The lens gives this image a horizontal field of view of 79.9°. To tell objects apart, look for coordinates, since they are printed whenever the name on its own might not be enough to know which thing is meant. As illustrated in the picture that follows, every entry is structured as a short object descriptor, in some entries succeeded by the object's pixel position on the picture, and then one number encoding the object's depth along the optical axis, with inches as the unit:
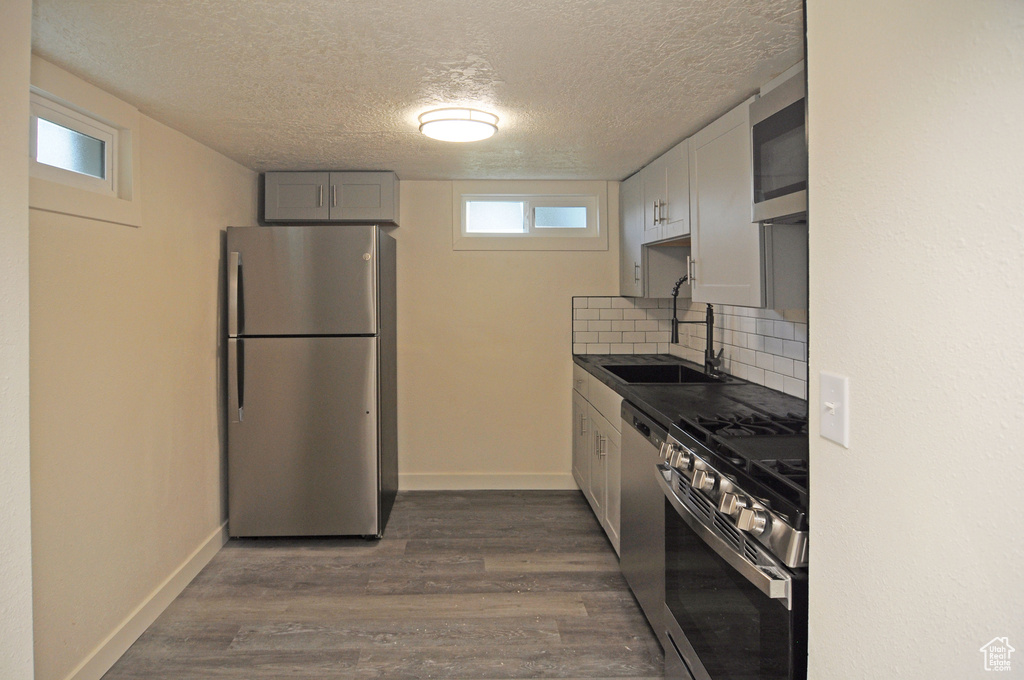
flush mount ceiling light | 104.2
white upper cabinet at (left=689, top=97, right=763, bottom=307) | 88.6
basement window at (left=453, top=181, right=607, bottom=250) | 171.3
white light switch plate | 41.6
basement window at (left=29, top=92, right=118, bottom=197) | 82.8
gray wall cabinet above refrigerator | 154.3
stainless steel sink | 146.4
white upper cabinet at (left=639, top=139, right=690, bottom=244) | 118.0
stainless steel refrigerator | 135.3
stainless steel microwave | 71.4
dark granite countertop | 91.8
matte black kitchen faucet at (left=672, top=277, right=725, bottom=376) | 123.4
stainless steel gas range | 51.1
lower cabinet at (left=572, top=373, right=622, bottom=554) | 121.1
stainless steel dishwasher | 88.4
